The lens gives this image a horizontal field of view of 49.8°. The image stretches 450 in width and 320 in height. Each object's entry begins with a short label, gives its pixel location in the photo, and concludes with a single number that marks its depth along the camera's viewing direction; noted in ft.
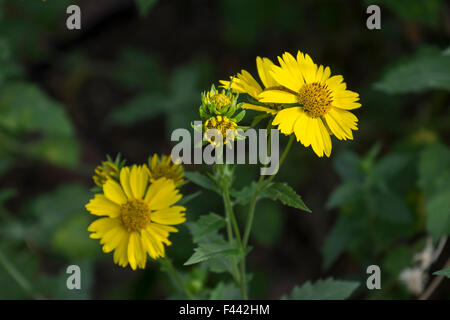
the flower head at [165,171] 5.81
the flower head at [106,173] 5.67
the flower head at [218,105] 5.03
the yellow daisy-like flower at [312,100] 5.29
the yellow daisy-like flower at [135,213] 5.51
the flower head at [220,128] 4.99
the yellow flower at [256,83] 5.49
